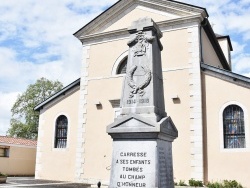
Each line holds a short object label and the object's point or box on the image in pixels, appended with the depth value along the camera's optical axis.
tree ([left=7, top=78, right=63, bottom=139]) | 36.88
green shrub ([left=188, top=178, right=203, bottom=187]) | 11.97
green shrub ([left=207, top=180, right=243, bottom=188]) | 11.20
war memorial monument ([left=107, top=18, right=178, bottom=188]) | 5.98
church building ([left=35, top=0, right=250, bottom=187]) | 12.66
